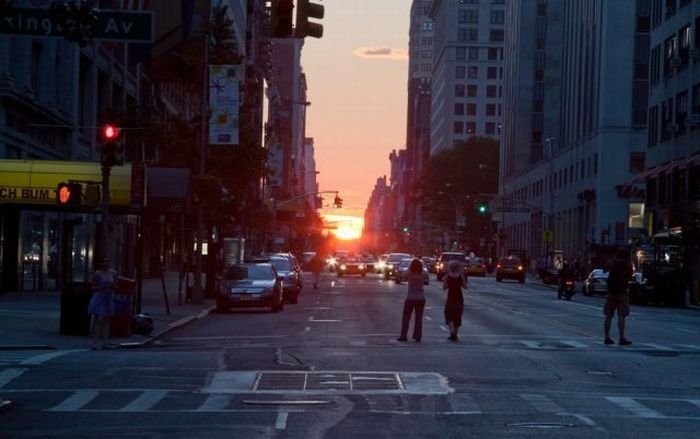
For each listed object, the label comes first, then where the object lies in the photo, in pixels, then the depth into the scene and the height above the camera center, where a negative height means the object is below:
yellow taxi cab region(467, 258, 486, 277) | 103.69 -0.89
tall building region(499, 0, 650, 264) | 99.62 +12.16
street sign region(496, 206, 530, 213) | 117.10 +4.26
